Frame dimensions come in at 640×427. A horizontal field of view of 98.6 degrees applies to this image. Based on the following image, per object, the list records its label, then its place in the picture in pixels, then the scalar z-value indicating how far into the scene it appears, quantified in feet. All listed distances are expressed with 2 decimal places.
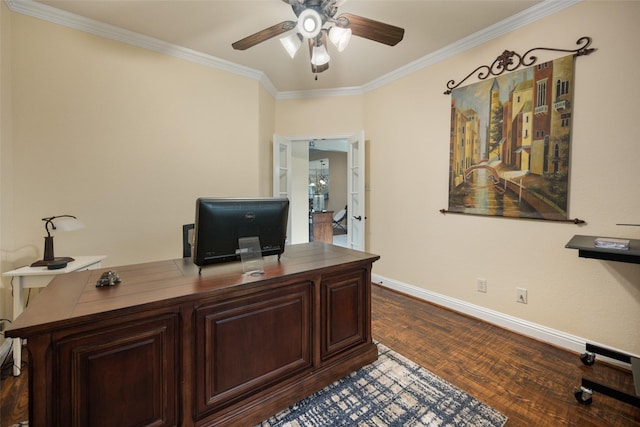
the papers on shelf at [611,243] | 5.48
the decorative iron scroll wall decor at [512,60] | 6.99
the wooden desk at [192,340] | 3.39
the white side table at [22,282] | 6.30
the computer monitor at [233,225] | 4.75
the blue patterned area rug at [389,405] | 5.09
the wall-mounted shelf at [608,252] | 5.08
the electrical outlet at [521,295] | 8.20
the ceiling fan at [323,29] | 6.11
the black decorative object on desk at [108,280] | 4.34
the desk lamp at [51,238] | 6.83
